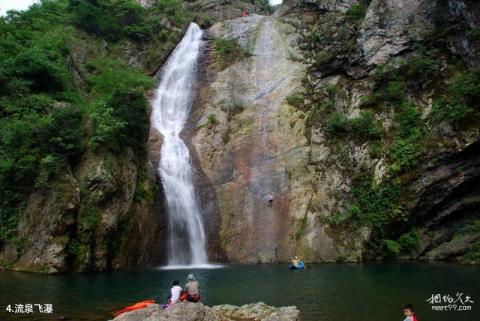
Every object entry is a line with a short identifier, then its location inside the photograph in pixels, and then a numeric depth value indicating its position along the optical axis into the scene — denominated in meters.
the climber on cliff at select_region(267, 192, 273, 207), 27.25
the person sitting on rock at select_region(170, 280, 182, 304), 11.09
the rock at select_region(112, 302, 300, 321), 8.98
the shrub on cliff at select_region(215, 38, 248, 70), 36.38
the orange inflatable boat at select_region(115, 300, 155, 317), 11.22
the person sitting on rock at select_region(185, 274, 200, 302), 10.75
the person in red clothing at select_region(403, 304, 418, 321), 9.26
